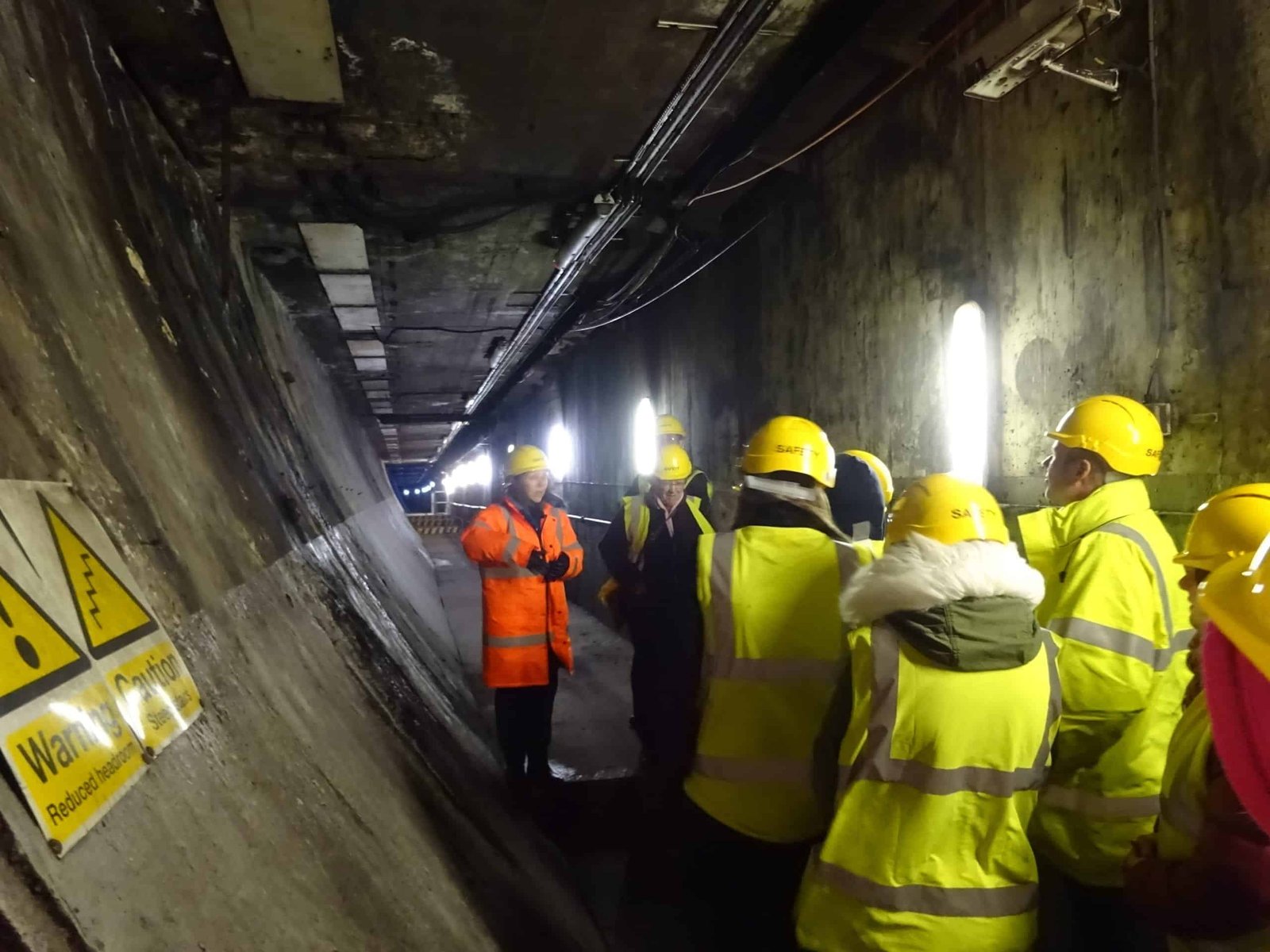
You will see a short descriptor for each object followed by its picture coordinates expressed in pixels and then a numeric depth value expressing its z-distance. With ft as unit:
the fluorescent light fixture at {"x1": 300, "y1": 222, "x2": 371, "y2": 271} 20.67
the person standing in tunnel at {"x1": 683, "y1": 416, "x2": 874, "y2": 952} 8.18
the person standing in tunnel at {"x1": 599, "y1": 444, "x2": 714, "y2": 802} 8.54
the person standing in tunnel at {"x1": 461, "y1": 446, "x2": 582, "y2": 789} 14.20
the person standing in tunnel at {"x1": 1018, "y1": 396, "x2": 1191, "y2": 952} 7.68
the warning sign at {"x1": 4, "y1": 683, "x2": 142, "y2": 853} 3.69
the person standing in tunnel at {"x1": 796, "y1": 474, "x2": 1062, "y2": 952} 6.25
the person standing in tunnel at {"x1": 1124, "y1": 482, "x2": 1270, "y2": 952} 4.63
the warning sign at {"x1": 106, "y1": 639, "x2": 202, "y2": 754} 4.82
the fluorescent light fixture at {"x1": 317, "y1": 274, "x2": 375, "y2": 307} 24.73
